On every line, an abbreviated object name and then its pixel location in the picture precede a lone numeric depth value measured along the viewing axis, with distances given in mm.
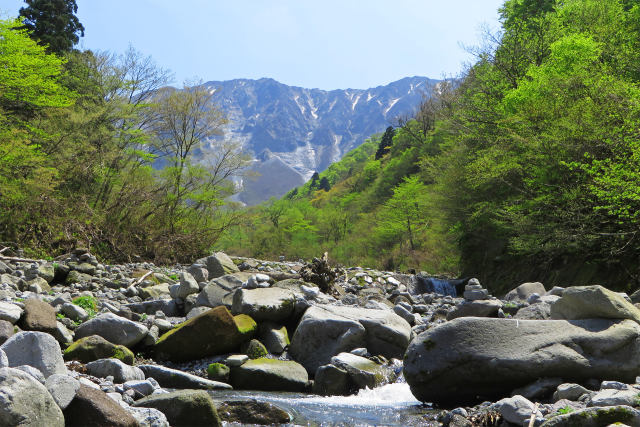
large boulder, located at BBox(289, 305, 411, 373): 7738
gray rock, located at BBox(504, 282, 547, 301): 11477
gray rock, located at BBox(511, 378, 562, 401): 5281
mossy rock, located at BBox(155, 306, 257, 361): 7484
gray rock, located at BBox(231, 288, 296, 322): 8461
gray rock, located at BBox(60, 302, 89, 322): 7582
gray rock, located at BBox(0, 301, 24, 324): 6195
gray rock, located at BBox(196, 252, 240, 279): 12445
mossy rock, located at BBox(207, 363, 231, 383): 6957
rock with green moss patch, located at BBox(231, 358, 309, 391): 6863
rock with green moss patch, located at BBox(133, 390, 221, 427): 4586
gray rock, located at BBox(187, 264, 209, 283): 11688
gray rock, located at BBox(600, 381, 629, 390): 4758
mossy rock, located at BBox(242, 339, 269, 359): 7824
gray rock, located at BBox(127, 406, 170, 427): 4188
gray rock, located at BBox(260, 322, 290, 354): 8039
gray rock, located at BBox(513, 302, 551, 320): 7512
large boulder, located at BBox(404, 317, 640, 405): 5406
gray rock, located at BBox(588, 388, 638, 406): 4270
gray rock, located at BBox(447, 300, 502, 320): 8242
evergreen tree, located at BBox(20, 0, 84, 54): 27703
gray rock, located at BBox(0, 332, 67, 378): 4590
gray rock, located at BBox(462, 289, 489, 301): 11275
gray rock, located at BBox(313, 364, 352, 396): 6645
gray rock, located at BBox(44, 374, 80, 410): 3871
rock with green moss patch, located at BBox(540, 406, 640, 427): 3961
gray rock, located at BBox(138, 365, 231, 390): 6348
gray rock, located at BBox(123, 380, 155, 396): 5082
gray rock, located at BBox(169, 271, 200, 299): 9828
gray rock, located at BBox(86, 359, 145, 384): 5520
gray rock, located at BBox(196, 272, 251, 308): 9375
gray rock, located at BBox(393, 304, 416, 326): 9633
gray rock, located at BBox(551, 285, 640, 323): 5859
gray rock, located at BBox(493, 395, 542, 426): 4484
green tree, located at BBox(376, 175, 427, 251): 37656
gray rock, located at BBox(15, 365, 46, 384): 4008
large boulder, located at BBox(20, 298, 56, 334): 6422
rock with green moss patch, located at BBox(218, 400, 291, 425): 5180
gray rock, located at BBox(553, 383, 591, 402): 4914
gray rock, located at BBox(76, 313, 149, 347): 7023
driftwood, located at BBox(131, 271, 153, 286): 11841
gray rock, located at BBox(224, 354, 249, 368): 7105
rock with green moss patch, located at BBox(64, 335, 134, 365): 6180
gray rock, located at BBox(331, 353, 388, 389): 6719
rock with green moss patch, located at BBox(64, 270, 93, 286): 11672
